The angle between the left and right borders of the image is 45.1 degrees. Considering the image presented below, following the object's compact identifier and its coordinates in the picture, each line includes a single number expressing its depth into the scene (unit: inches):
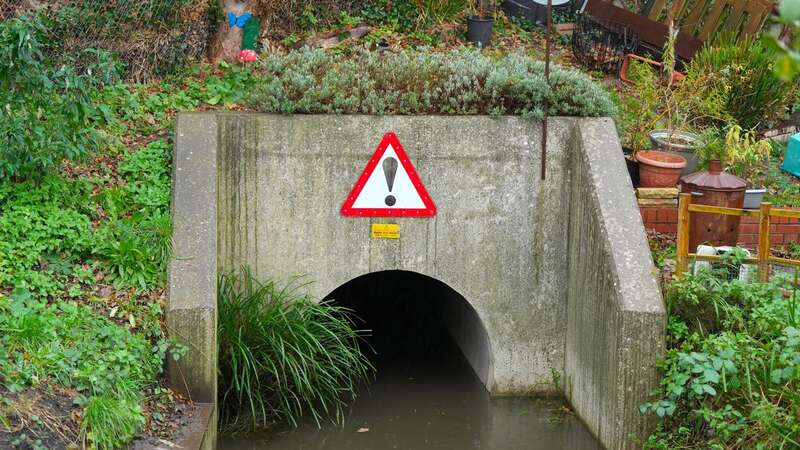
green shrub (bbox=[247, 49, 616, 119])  299.1
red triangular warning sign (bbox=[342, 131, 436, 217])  301.0
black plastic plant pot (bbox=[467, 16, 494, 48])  418.0
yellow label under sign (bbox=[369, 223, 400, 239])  305.4
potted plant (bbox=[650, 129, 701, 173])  342.6
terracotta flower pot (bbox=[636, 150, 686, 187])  322.0
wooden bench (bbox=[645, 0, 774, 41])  433.1
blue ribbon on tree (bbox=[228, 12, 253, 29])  387.5
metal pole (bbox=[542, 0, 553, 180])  302.2
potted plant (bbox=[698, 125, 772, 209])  325.1
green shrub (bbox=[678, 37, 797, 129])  361.1
